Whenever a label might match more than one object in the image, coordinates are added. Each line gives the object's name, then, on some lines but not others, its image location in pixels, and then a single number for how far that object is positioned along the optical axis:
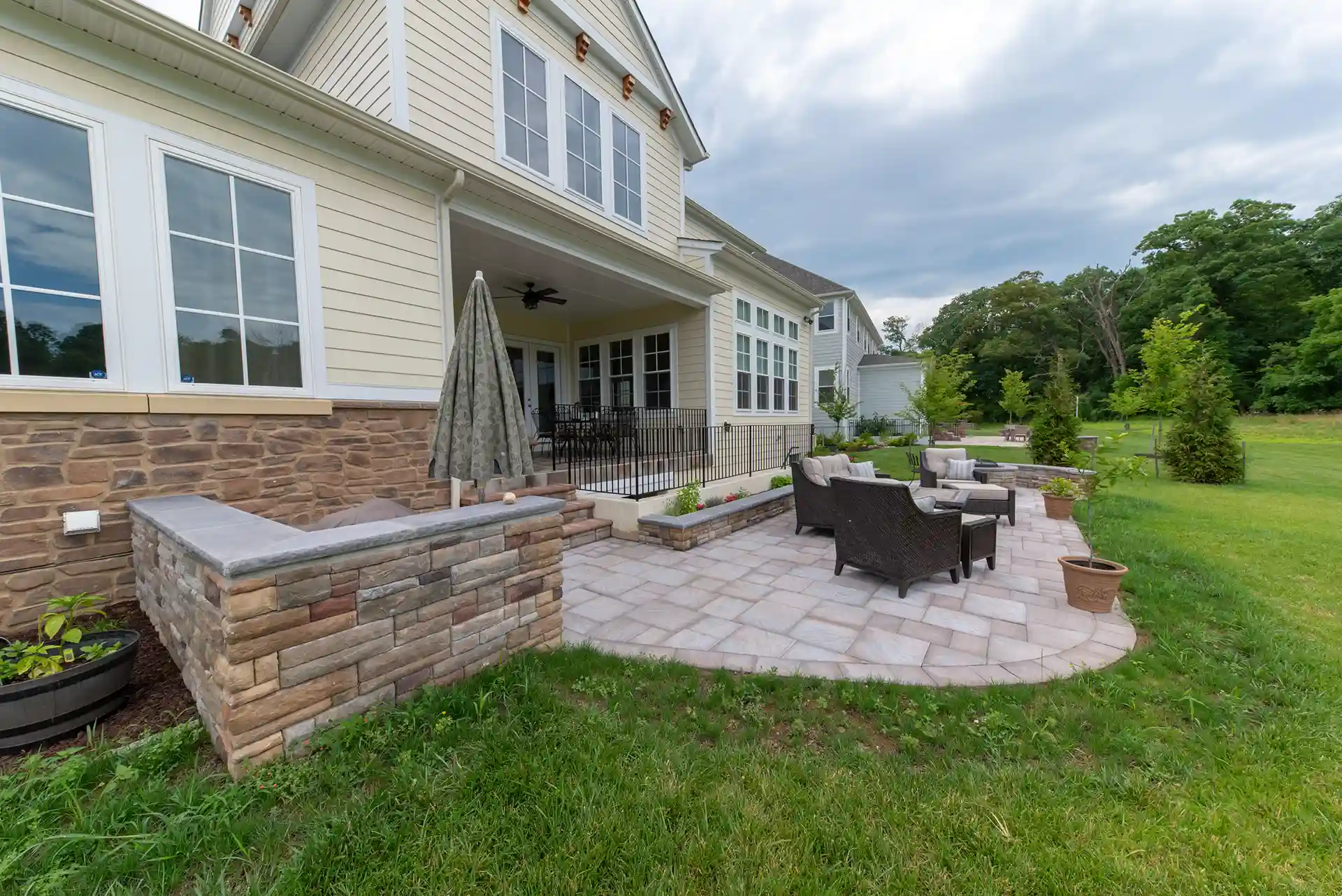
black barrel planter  2.01
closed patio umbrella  3.13
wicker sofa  5.99
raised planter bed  5.57
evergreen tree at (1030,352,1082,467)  10.12
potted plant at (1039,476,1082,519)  6.55
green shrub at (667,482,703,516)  6.12
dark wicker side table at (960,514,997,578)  4.56
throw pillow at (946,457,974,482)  8.26
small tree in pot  3.62
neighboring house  21.33
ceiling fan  7.89
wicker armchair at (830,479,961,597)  4.11
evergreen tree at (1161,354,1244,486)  9.61
